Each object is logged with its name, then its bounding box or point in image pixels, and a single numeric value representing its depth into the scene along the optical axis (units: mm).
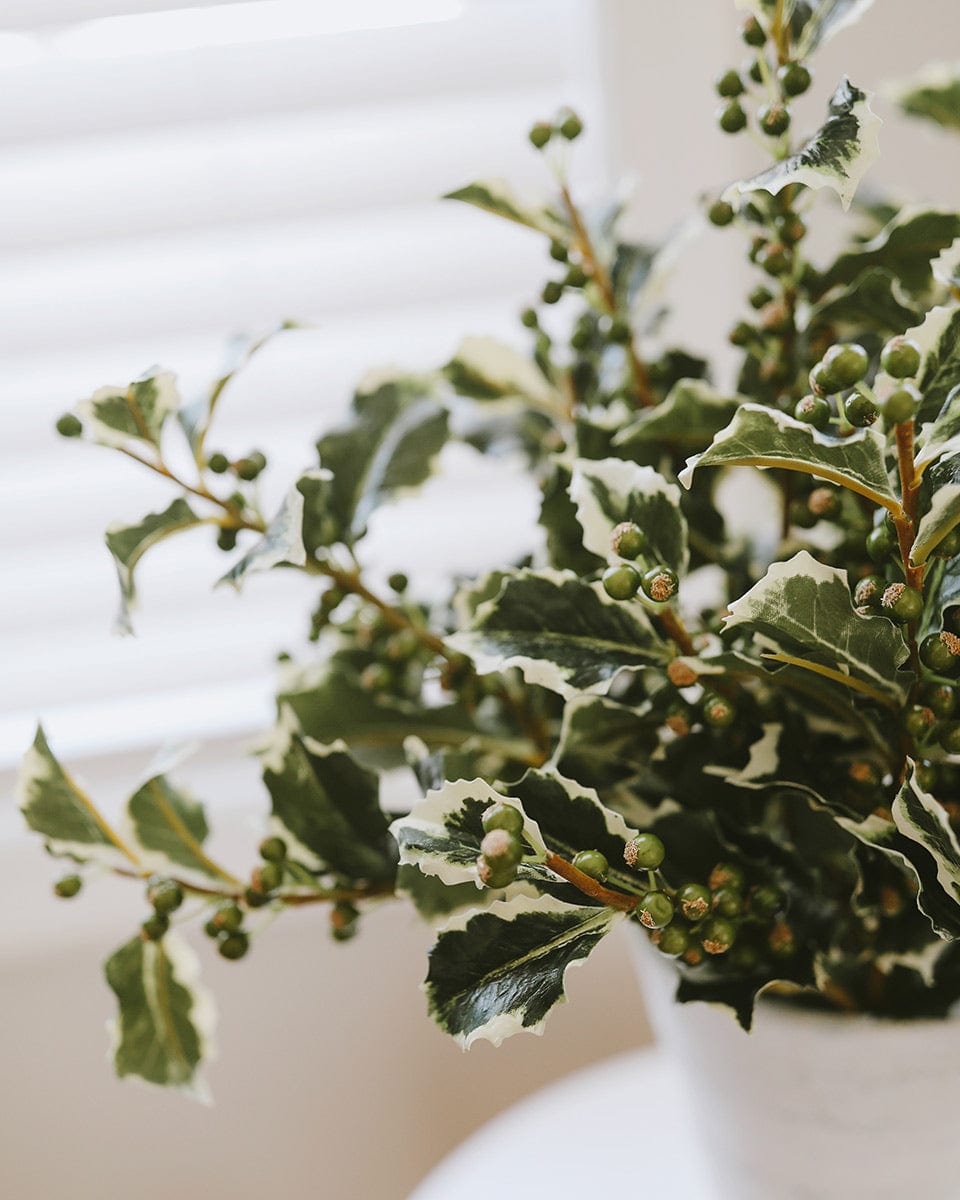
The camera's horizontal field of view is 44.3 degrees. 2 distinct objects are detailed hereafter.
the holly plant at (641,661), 326
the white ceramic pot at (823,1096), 434
